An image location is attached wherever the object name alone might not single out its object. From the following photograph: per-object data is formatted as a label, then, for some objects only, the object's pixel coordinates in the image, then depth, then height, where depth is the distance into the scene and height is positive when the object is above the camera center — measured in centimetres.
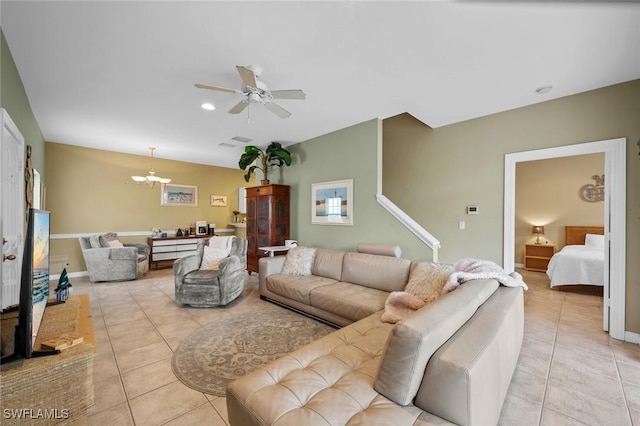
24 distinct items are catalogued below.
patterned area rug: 206 -129
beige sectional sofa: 108 -83
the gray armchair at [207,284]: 352 -98
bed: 408 -82
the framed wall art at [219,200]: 731 +36
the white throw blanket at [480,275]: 197 -47
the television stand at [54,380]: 120 -84
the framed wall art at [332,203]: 411 +19
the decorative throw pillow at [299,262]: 368 -69
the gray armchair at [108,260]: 480 -91
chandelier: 533 +70
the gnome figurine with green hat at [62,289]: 212 -64
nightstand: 572 -90
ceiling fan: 221 +112
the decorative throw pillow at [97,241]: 499 -57
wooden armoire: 486 -11
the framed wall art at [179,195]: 648 +45
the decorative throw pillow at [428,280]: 241 -64
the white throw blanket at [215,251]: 403 -61
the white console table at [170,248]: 600 -84
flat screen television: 124 -41
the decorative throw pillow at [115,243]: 523 -64
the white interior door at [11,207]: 205 +3
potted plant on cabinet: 489 +110
